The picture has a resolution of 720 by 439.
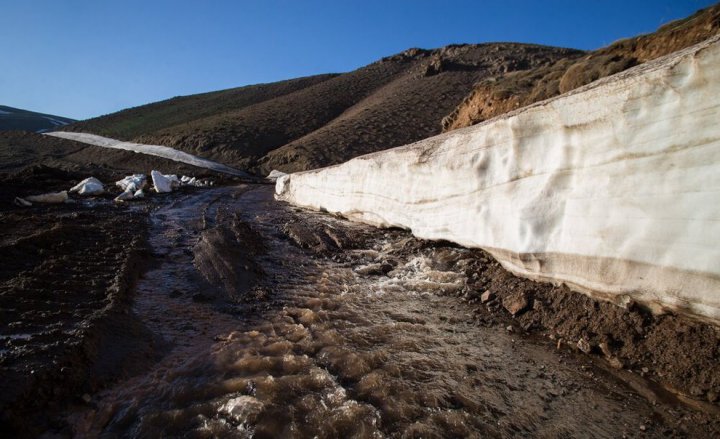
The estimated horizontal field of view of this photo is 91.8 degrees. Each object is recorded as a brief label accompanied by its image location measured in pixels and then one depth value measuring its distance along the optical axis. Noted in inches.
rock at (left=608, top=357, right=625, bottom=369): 89.4
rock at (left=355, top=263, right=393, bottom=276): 166.7
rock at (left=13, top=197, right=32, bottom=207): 277.4
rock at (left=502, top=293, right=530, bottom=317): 119.6
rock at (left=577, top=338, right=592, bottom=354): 96.5
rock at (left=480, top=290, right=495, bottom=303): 131.1
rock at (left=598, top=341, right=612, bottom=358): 93.3
